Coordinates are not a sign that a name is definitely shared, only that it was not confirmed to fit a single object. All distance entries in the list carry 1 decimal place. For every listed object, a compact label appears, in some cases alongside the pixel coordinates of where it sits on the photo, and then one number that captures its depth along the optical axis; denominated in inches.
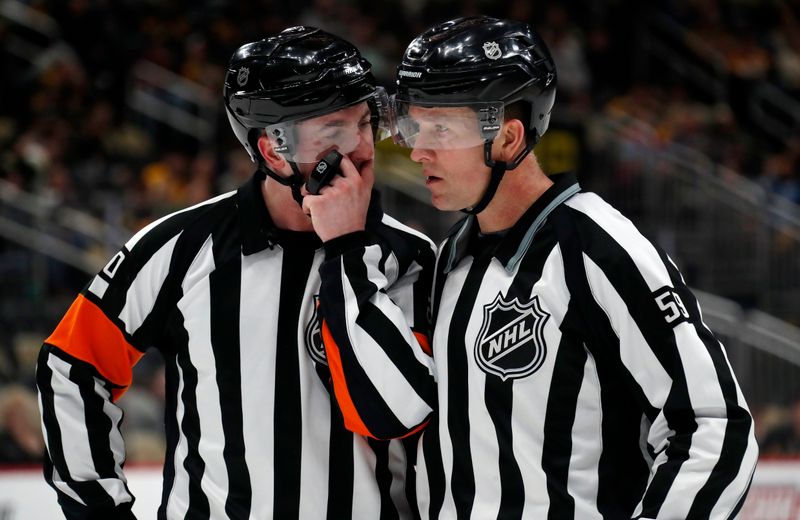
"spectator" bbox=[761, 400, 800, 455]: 506.6
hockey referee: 207.8
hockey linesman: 177.2
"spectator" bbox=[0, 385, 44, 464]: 489.1
